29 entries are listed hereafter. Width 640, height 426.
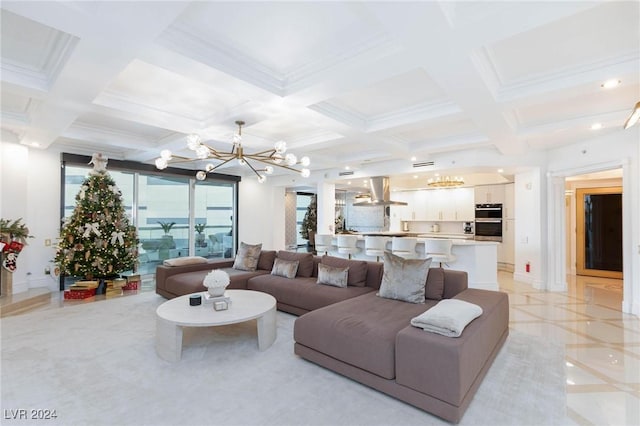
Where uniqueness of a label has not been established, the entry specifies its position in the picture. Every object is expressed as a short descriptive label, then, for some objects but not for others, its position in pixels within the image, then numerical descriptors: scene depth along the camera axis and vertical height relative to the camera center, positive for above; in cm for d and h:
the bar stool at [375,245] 634 -62
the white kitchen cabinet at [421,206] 976 +28
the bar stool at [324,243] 714 -64
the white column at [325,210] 851 +13
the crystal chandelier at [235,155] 353 +75
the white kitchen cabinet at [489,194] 833 +57
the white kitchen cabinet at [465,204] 885 +31
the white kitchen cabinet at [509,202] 810 +33
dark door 729 -40
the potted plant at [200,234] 822 -52
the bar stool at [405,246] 594 -59
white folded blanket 230 -80
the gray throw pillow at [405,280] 351 -74
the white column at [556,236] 603 -41
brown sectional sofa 215 -102
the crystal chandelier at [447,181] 855 +92
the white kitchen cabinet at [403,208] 1009 +22
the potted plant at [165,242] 752 -66
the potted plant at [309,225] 1234 -41
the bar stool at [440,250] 556 -63
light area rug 218 -139
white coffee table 299 -102
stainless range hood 768 +59
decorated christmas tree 542 -34
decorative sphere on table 360 -79
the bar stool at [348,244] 675 -64
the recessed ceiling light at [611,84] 286 +122
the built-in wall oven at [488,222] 834 -19
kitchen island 592 -89
